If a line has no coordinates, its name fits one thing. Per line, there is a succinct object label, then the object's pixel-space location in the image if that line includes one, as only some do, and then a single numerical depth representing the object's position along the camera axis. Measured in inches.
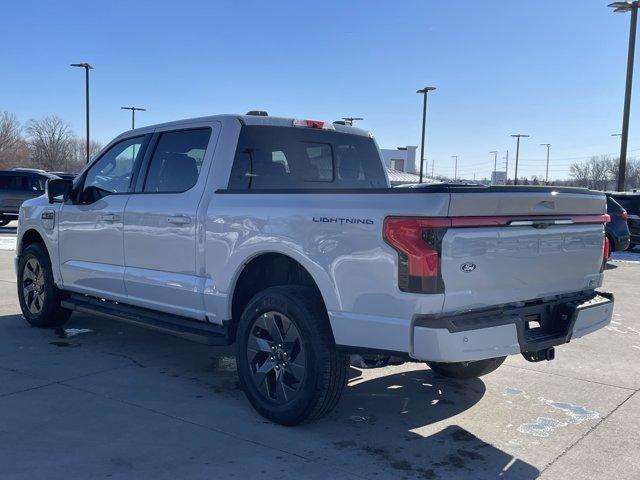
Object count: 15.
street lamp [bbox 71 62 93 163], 1300.4
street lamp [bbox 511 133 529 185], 2247.9
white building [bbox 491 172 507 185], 2549.2
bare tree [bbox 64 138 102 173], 3550.2
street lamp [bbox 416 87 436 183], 1326.3
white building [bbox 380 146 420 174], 2711.6
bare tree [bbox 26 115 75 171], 3405.5
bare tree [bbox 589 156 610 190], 3365.2
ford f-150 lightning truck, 135.3
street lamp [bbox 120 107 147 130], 1703.7
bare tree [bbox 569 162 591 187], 3506.9
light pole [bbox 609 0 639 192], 779.2
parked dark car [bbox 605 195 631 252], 527.5
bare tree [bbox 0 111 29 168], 3282.5
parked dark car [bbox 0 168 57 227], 793.6
